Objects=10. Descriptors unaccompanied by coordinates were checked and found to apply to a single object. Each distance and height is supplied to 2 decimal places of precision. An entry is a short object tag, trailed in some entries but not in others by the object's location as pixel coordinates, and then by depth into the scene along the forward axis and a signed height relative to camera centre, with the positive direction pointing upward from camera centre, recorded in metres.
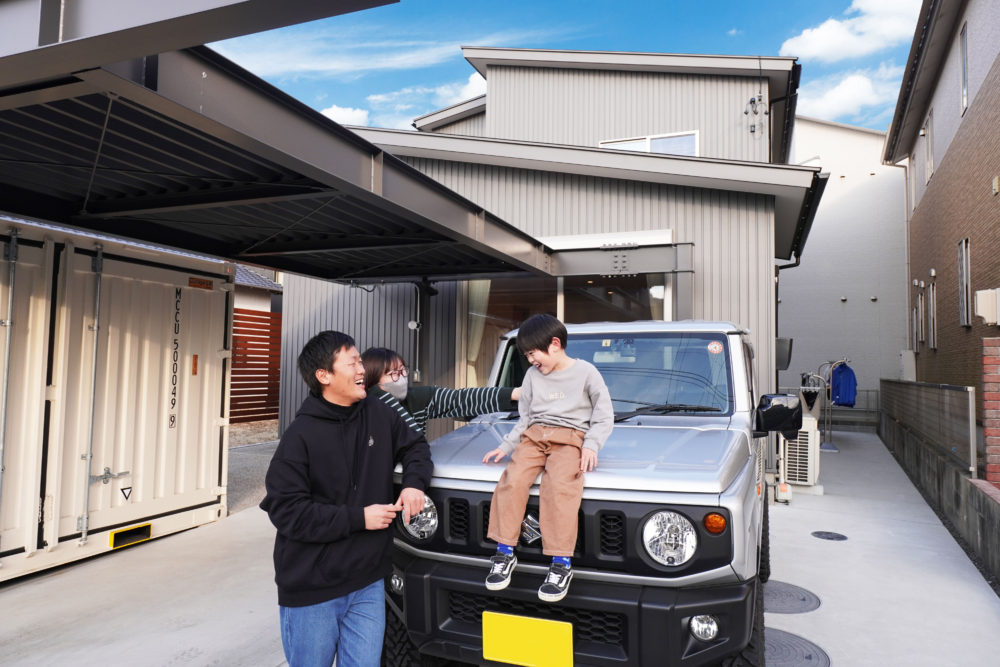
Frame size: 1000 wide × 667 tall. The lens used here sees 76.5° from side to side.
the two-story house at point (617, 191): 8.45 +2.40
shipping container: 4.82 -0.37
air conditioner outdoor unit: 8.34 -1.22
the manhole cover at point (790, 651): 3.54 -1.66
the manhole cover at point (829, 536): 6.23 -1.70
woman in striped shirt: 3.59 -0.25
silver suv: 2.19 -0.78
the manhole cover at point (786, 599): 4.36 -1.68
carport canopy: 3.28 +1.29
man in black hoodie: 2.09 -0.53
